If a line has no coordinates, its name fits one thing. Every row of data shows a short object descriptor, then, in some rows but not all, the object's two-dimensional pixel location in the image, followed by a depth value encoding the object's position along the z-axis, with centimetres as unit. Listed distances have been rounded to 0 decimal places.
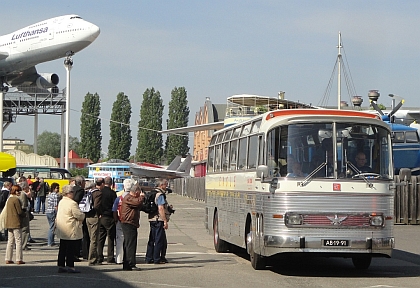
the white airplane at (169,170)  9288
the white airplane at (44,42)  6812
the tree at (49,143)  18488
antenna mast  5109
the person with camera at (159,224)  1616
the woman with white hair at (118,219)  1534
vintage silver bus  1352
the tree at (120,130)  12044
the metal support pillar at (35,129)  8031
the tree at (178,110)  11738
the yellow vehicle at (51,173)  5319
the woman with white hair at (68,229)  1412
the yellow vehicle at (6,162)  2709
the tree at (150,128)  11850
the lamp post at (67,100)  6906
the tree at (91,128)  12325
